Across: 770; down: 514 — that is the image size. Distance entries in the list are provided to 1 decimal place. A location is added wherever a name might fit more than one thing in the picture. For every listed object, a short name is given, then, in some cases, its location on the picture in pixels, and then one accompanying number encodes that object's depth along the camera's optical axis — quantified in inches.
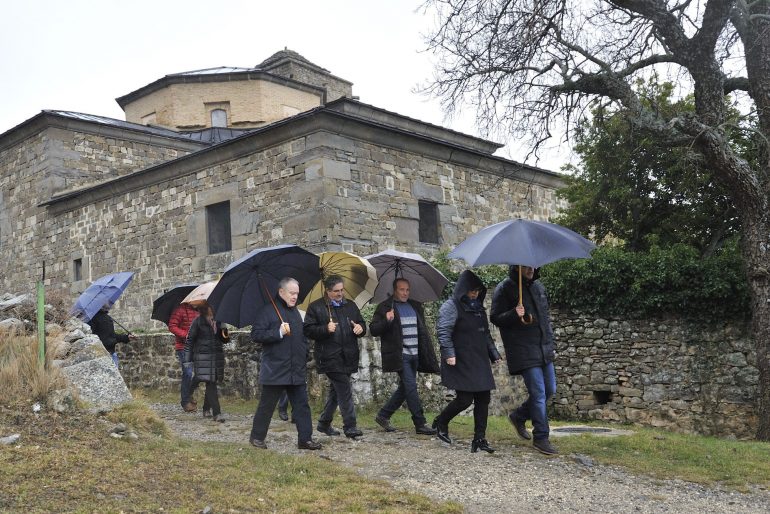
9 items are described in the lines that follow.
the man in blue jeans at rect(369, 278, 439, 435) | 319.0
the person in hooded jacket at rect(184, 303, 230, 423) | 375.6
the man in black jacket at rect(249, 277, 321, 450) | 272.5
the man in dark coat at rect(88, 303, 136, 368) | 396.8
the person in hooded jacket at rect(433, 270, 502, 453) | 276.4
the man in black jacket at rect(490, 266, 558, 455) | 271.4
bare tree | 395.5
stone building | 578.2
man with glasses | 295.1
